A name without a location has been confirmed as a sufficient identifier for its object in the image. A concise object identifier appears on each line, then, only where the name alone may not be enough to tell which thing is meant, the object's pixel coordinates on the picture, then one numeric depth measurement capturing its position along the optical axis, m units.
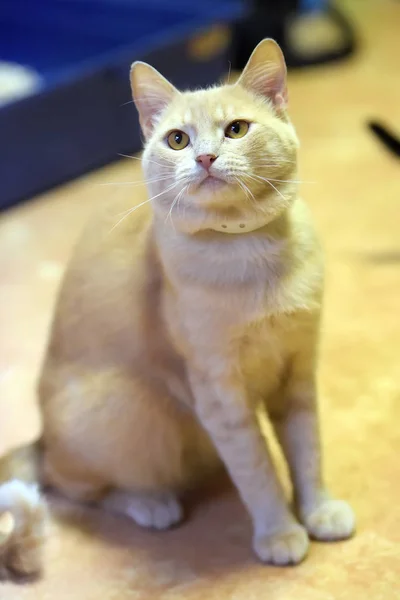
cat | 0.97
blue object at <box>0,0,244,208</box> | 2.35
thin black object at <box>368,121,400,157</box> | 2.00
